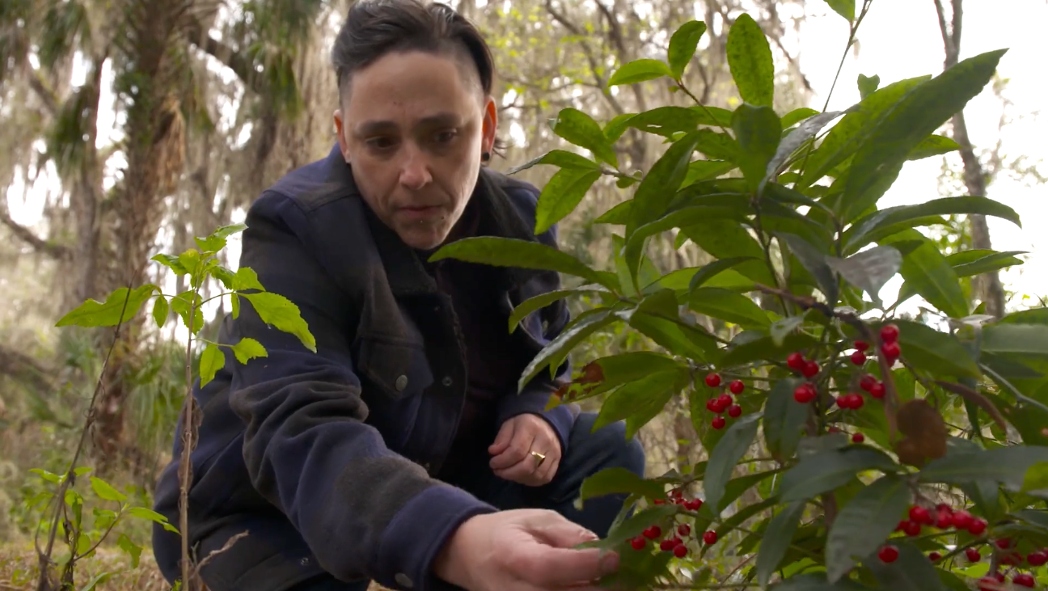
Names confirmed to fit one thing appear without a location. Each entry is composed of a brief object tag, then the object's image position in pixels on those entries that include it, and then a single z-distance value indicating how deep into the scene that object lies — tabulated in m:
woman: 1.35
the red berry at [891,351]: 0.72
